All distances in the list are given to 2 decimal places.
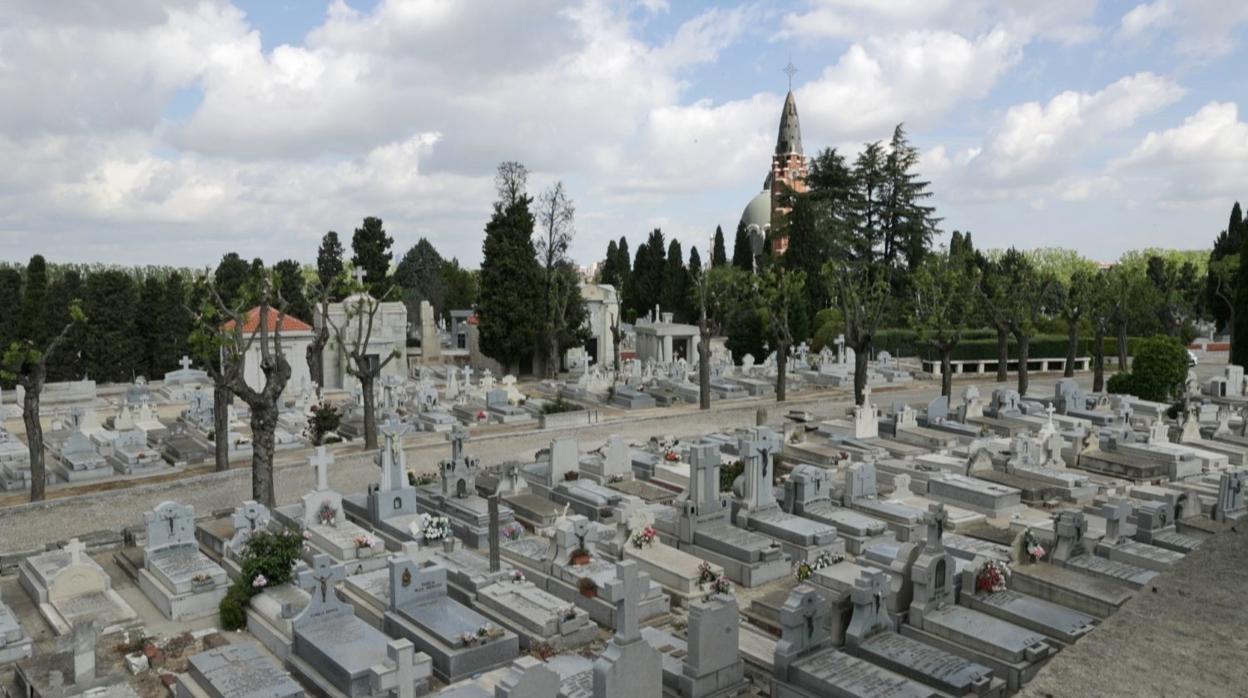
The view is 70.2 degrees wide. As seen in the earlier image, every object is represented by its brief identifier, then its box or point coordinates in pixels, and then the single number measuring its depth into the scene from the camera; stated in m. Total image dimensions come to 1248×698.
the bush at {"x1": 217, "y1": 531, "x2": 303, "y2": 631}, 11.93
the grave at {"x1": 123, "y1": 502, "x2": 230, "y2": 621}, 12.31
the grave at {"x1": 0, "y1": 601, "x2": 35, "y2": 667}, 10.76
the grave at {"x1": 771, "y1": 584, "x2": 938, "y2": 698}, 9.03
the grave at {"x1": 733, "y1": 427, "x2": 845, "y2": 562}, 14.50
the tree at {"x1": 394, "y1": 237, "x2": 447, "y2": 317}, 65.19
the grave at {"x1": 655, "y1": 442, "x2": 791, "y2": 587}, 13.45
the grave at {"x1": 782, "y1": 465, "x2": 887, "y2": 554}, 14.99
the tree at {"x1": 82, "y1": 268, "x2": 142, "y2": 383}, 39.94
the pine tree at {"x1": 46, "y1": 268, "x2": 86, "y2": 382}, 39.75
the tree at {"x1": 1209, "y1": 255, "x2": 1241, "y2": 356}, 46.69
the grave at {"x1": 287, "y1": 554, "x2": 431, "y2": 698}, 9.48
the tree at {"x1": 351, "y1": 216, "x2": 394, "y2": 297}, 50.72
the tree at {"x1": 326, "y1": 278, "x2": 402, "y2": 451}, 22.38
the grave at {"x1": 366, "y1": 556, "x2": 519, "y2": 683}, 10.41
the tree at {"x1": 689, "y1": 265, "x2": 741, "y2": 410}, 28.77
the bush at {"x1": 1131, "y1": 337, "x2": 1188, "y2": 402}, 29.88
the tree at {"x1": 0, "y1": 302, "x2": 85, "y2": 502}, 17.50
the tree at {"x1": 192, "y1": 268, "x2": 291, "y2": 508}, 16.41
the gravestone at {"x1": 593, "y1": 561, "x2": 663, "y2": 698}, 8.69
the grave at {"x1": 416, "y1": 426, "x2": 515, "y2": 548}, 15.43
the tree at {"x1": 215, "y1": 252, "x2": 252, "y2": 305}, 48.59
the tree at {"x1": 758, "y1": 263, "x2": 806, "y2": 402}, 30.64
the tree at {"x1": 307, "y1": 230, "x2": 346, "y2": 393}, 21.10
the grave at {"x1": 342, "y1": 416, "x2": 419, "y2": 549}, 15.93
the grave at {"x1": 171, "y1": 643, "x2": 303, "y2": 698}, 9.39
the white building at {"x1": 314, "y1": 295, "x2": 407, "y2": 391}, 36.06
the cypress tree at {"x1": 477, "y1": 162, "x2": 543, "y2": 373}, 38.91
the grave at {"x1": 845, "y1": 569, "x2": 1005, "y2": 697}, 9.27
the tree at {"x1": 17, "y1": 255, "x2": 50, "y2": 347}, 40.66
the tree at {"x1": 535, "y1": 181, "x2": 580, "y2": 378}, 39.28
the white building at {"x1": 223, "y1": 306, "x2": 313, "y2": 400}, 33.53
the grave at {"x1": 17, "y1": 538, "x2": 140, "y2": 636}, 11.86
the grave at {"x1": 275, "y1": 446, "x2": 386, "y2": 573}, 13.95
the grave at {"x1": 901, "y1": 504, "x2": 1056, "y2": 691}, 9.88
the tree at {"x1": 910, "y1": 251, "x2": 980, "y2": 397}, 29.88
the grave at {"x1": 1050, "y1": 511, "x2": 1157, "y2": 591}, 12.09
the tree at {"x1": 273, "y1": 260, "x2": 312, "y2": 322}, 48.22
